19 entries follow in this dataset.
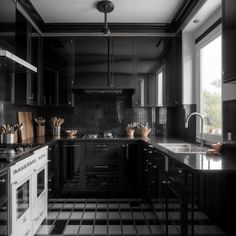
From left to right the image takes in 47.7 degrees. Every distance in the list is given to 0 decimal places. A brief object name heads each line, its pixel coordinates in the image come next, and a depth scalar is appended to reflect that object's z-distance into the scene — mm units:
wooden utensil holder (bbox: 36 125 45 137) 4204
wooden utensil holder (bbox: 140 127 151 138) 4273
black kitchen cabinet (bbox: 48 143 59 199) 3451
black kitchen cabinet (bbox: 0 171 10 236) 1733
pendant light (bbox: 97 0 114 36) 3297
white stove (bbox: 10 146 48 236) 2018
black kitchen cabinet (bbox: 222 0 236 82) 1954
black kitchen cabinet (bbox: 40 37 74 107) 4102
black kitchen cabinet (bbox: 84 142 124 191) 3938
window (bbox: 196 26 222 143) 3191
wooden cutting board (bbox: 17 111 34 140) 3650
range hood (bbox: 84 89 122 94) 4230
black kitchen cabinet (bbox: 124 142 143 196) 3926
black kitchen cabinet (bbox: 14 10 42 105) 3402
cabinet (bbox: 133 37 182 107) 4148
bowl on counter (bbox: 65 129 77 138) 4118
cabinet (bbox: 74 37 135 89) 4125
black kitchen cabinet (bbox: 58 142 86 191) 3889
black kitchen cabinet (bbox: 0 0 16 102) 2793
